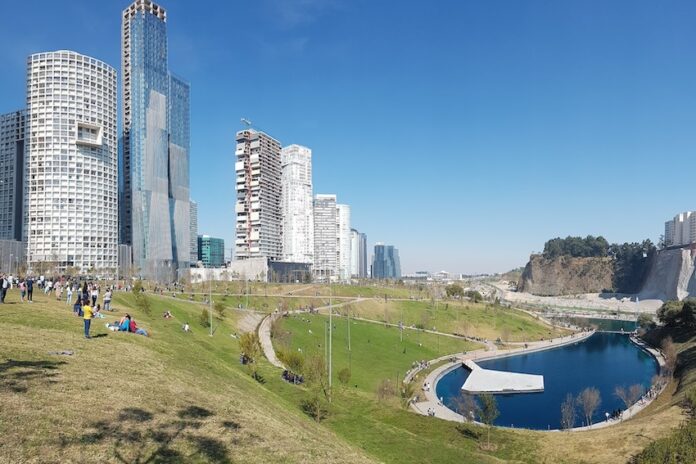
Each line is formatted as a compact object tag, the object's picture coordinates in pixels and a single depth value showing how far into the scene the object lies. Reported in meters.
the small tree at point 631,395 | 64.62
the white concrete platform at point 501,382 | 73.25
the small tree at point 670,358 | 77.12
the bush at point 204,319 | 64.48
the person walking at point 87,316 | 25.47
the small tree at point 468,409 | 51.72
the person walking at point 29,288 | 37.71
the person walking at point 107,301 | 43.25
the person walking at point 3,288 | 34.38
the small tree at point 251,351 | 39.22
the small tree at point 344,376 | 53.38
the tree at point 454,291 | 176.88
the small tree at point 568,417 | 54.07
